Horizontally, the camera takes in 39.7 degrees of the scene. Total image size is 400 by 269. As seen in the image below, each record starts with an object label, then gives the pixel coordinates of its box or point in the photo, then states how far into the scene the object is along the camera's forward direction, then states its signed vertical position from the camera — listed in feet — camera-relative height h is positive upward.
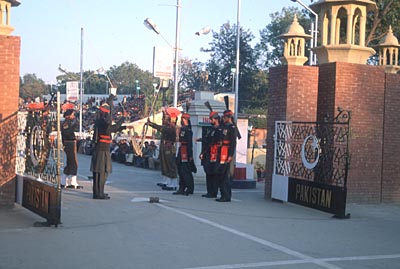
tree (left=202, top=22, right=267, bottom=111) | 157.99 +18.51
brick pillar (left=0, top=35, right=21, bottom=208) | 35.06 +1.00
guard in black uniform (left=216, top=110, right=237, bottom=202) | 42.52 -1.85
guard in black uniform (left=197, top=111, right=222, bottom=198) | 43.39 -1.99
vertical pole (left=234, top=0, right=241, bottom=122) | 77.70 +10.15
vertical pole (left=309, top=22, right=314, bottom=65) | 89.67 +14.81
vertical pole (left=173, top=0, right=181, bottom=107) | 75.72 +10.67
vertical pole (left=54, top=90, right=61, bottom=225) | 28.47 -2.26
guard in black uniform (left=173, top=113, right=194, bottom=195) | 45.70 -2.76
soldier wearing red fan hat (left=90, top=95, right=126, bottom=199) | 39.91 -1.72
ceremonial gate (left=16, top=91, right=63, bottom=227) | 29.22 -2.17
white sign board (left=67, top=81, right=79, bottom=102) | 119.55 +7.78
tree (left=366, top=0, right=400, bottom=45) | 83.71 +18.24
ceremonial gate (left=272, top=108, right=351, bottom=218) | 37.49 -2.28
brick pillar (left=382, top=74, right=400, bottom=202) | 46.62 -0.38
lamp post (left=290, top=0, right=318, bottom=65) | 84.07 +15.78
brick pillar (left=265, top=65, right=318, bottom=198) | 44.57 +2.99
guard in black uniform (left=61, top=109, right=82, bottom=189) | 45.47 -1.28
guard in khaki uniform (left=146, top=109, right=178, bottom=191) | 47.67 -1.82
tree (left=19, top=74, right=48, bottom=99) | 239.62 +17.61
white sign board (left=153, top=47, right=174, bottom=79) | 73.26 +8.40
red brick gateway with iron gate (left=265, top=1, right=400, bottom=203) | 44.62 +2.71
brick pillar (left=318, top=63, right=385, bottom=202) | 44.47 +2.11
